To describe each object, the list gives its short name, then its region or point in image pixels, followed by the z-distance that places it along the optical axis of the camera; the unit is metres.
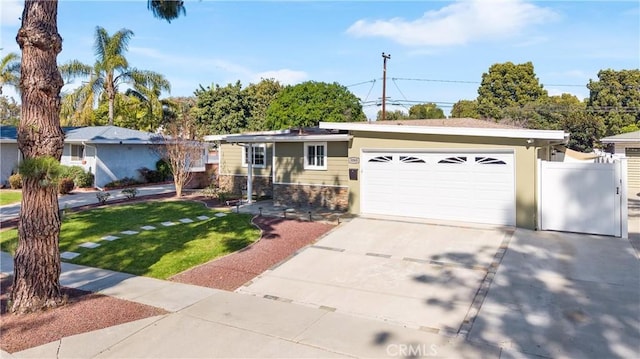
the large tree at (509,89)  44.78
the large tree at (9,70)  24.78
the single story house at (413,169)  10.80
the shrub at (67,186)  18.48
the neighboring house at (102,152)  21.27
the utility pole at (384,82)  29.06
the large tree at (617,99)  37.03
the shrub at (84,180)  20.80
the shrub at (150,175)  23.61
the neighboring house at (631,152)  19.80
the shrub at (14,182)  20.44
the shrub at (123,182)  21.54
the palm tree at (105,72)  26.80
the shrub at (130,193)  17.08
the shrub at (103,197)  15.44
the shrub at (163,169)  24.44
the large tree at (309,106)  37.81
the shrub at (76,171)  20.52
